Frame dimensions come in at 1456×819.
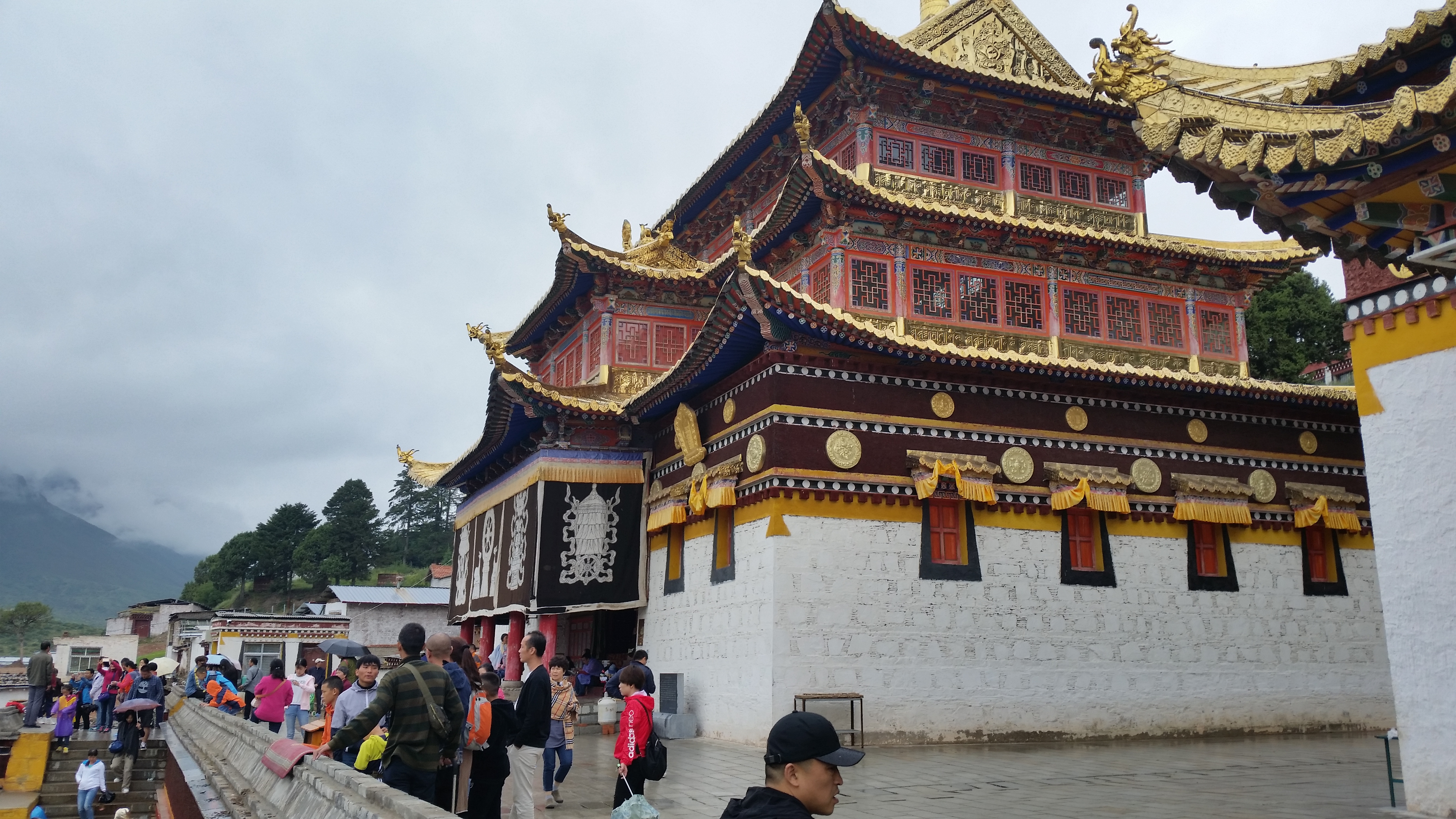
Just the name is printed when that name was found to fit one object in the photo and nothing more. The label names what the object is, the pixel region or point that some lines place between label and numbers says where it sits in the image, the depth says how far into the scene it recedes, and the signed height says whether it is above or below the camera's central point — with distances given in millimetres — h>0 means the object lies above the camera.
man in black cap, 3584 -345
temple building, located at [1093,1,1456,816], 8344 +3711
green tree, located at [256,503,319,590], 81875 +8587
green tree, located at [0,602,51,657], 81375 +2016
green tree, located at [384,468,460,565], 95688 +12151
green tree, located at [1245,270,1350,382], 36938 +11406
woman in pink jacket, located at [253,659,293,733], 15094 -669
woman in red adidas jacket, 8445 -629
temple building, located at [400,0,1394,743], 18078 +3950
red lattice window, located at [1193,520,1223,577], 20344 +2175
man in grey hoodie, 9359 -372
